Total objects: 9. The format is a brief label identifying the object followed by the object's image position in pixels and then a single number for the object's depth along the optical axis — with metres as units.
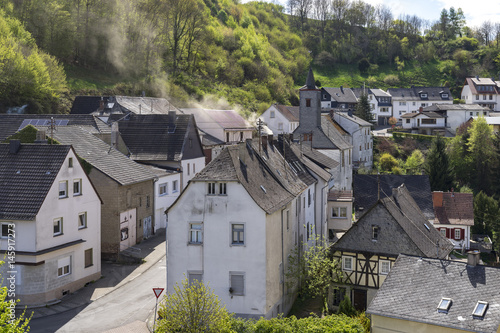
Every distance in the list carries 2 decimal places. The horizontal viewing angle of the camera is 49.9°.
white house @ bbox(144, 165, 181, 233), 39.38
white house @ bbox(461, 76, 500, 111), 108.44
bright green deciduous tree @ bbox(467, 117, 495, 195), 72.06
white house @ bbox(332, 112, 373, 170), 68.00
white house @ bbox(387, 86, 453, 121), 105.94
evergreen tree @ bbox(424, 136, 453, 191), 65.56
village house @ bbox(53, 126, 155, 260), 33.06
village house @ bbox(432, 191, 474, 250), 48.81
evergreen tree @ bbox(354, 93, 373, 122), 87.81
